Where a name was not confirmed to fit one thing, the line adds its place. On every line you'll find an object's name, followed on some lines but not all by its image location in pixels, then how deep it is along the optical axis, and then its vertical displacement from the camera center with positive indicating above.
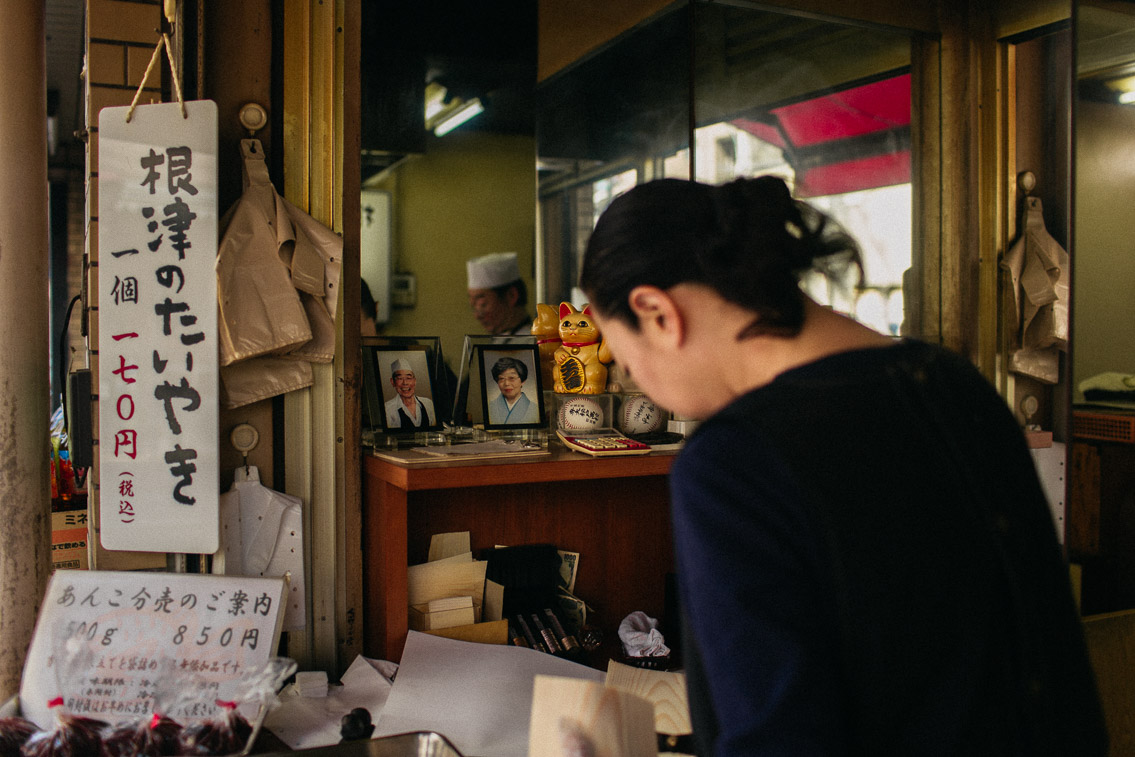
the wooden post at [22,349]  1.59 +0.04
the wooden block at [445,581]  1.76 -0.45
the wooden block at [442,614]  1.74 -0.51
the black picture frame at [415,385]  1.86 -0.04
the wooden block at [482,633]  1.72 -0.54
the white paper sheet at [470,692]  1.45 -0.60
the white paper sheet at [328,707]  1.45 -0.63
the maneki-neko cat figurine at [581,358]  1.92 +0.02
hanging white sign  1.53 +0.08
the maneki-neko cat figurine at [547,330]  2.02 +0.09
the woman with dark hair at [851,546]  0.69 -0.15
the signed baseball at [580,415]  1.92 -0.11
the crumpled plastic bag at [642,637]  1.81 -0.59
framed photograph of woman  1.94 -0.05
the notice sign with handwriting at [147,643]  1.41 -0.47
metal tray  1.34 -0.60
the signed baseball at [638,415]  1.98 -0.12
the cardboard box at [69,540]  1.89 -0.39
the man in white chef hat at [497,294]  3.58 +0.31
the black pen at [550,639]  1.79 -0.58
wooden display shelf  1.68 -0.35
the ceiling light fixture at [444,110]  4.29 +1.35
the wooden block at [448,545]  1.87 -0.39
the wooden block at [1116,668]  2.39 -0.87
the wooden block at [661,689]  1.55 -0.63
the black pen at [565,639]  1.80 -0.58
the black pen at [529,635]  1.79 -0.57
